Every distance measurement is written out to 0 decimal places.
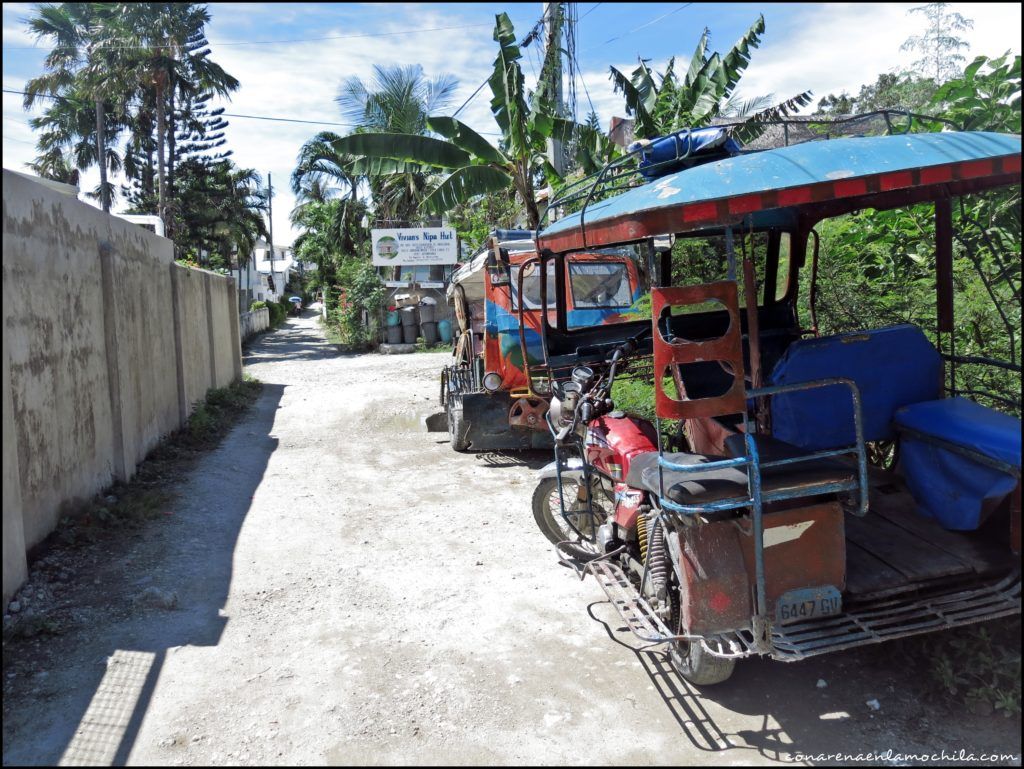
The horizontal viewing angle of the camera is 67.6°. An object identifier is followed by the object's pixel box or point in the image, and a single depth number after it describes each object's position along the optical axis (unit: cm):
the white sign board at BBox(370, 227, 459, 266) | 2445
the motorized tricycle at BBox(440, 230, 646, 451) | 815
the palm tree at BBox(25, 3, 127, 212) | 2317
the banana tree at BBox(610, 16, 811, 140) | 1024
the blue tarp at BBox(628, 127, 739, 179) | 415
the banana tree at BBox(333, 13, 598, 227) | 1075
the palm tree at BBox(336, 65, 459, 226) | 1617
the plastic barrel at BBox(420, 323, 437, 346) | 2411
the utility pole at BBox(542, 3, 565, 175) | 1155
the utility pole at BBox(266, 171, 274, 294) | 5372
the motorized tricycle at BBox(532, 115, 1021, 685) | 318
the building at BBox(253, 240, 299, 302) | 6647
